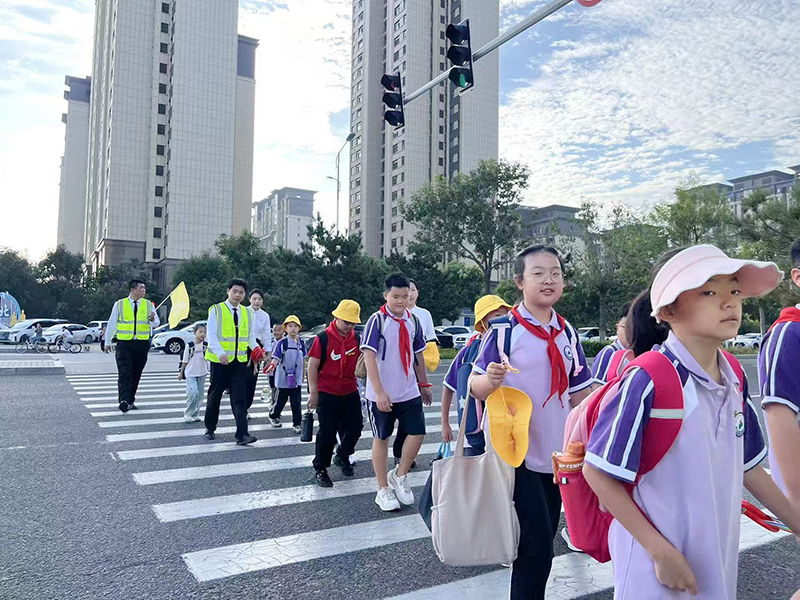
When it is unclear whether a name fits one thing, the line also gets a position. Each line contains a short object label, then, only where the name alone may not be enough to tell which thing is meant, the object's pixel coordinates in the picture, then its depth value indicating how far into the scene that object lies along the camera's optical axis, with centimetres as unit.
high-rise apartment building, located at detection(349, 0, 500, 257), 7269
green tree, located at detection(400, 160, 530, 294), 2797
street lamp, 2850
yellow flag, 1048
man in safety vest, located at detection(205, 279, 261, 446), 693
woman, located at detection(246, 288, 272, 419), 854
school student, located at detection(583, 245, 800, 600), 157
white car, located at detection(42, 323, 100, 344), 3206
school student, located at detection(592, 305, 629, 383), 485
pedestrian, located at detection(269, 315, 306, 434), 785
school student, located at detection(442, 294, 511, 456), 314
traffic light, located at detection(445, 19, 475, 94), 803
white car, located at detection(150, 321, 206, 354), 2528
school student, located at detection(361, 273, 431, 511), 464
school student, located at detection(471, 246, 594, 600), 259
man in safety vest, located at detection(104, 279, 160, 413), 912
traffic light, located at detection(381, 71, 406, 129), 959
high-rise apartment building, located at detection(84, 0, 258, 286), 6238
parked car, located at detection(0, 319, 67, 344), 3070
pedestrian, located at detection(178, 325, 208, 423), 877
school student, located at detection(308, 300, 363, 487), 525
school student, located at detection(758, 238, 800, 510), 220
